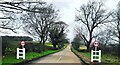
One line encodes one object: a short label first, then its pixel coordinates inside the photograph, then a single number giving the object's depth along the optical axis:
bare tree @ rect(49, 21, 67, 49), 27.56
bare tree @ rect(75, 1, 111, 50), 27.30
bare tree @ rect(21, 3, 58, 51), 21.51
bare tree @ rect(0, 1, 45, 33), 8.16
